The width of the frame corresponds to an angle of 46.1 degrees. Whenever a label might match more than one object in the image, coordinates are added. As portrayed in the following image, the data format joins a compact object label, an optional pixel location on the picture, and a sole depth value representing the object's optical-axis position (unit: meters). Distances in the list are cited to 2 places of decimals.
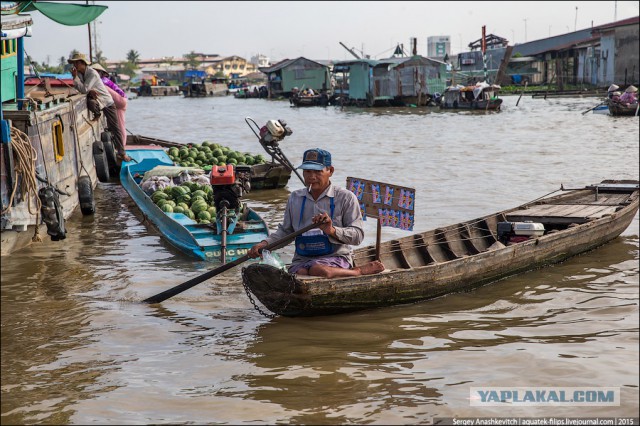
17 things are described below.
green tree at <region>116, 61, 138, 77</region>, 126.00
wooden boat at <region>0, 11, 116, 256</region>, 7.50
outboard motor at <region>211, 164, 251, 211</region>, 8.41
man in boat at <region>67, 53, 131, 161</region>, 11.96
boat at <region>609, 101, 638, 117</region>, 29.27
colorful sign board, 6.72
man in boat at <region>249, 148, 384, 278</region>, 5.84
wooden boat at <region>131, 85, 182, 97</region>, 79.06
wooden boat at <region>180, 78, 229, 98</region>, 71.94
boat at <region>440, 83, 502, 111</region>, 37.81
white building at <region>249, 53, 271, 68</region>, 162.73
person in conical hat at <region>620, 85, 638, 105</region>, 29.31
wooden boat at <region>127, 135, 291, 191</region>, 13.77
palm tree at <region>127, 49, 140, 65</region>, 135.25
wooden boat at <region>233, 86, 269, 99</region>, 66.94
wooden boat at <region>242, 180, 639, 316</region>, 6.23
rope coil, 7.43
